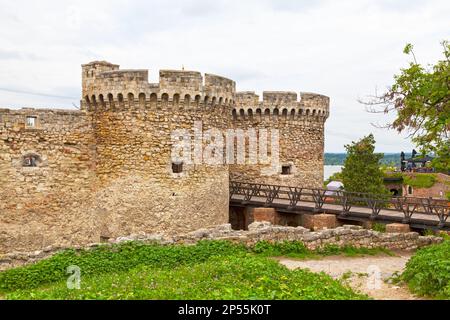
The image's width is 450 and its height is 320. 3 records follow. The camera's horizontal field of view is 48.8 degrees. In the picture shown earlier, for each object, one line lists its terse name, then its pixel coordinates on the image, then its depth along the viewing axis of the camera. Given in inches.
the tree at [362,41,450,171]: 534.3
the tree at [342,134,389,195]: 1310.3
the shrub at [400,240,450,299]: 380.5
